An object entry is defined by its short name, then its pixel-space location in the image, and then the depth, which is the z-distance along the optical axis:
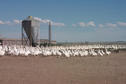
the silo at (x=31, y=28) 30.67
